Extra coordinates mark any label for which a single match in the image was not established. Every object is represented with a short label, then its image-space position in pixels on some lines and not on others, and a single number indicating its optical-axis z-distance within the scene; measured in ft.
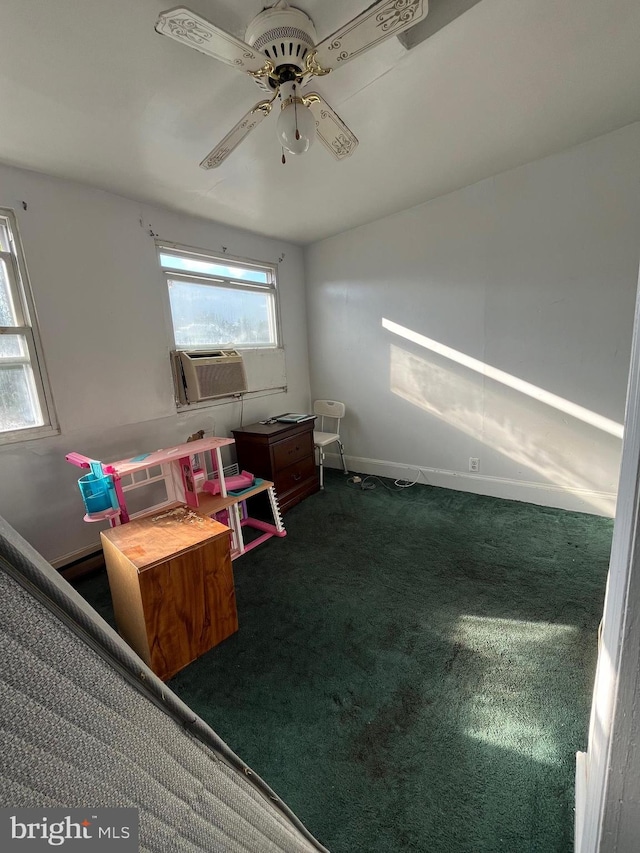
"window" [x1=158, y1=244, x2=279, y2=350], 9.12
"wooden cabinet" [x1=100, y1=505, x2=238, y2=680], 4.74
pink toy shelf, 6.30
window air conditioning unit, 9.00
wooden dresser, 9.49
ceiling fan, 3.33
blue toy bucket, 6.20
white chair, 11.25
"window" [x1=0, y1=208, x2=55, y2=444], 6.48
